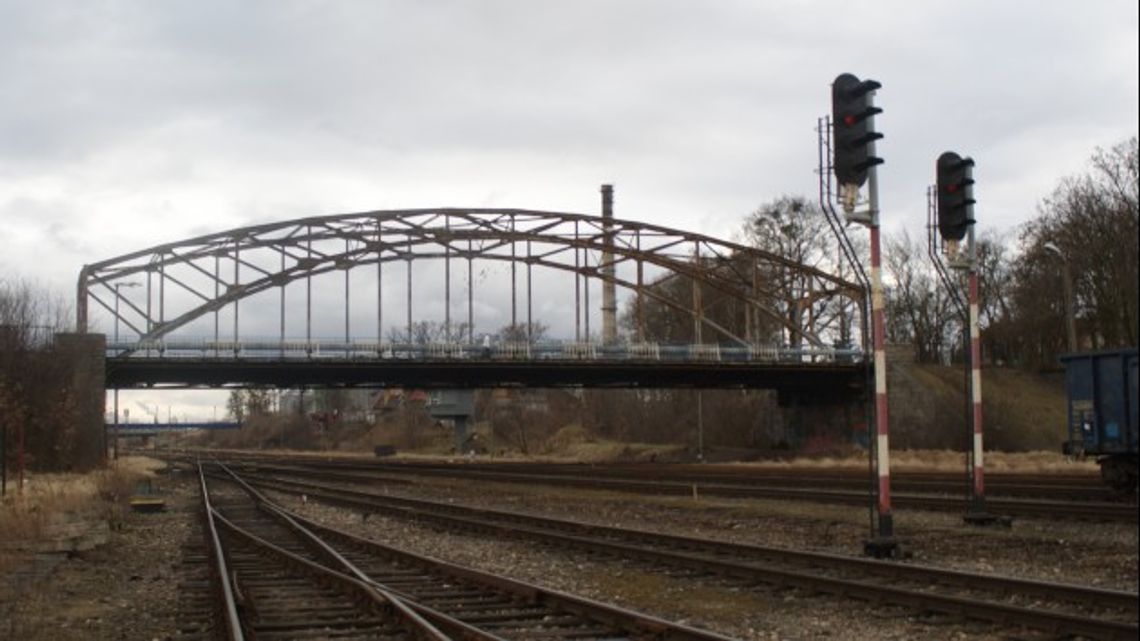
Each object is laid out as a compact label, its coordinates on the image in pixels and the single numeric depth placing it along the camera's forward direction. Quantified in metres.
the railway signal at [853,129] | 15.12
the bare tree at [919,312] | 81.25
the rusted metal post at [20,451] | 31.51
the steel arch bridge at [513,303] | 62.06
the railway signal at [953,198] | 16.86
